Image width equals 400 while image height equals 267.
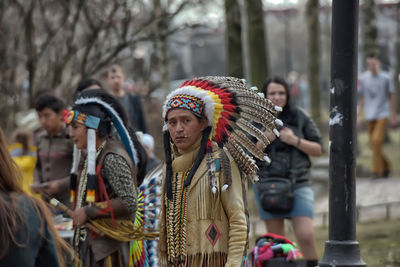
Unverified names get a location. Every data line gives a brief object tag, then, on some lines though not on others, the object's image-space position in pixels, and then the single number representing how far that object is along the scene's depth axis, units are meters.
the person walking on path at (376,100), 26.22
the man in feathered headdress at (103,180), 10.87
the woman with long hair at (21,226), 5.86
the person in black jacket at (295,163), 13.66
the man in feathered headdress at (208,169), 8.97
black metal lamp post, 10.39
